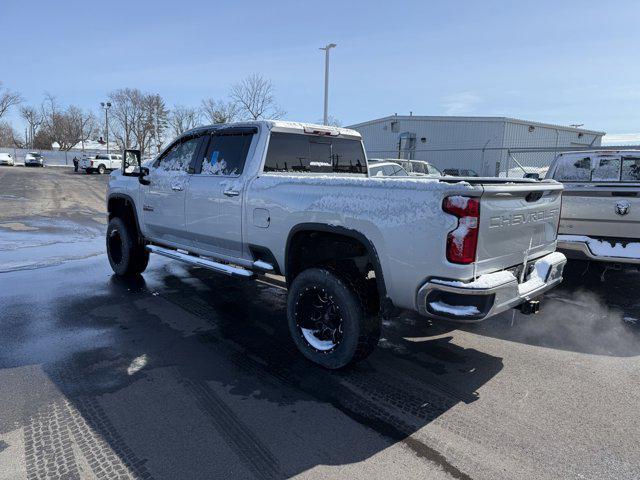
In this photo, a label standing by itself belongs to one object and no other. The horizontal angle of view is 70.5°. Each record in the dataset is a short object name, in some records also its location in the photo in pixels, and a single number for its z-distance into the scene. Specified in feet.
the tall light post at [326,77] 78.12
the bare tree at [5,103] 270.87
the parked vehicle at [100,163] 127.34
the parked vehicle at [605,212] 17.33
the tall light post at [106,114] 215.10
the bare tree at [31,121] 302.25
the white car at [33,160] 163.02
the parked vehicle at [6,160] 164.27
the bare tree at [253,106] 134.00
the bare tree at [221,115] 146.00
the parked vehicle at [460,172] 73.28
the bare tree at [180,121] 208.54
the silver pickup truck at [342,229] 9.87
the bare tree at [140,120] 232.32
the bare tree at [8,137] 323.16
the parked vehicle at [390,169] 42.75
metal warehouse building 92.43
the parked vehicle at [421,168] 57.88
